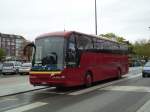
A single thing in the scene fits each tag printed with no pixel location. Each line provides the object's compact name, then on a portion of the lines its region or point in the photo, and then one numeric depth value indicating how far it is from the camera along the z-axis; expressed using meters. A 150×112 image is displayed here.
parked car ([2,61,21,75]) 20.81
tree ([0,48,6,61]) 56.87
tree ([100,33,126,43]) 46.38
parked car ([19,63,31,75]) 19.50
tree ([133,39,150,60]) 56.47
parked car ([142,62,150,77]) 15.37
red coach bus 8.47
